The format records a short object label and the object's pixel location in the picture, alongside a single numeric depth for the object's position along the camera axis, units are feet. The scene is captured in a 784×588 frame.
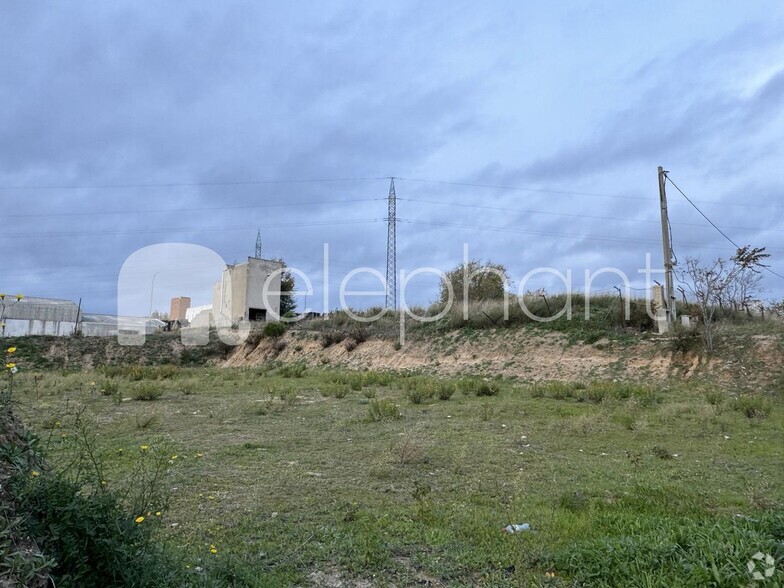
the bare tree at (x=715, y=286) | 56.68
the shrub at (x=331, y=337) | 100.83
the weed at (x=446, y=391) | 45.92
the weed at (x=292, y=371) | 70.03
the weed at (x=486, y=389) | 49.24
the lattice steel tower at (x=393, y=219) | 105.43
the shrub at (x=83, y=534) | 7.65
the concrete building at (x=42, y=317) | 121.19
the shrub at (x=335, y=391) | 46.68
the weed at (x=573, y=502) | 16.14
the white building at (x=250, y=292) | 140.56
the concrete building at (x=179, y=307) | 197.88
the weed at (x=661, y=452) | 24.23
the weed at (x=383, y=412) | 34.47
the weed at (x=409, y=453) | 22.16
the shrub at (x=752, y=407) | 35.60
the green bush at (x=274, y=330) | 112.98
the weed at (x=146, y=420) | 29.89
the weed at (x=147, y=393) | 43.19
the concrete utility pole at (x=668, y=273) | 62.99
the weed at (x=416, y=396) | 43.45
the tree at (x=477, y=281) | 108.78
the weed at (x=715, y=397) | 41.13
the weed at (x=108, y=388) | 44.53
